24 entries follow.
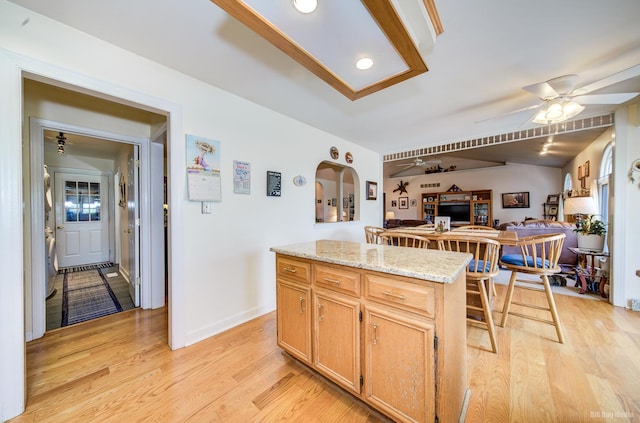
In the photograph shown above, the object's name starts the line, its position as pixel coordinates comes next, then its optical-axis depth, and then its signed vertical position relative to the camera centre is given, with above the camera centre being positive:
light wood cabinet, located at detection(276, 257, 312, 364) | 1.59 -0.68
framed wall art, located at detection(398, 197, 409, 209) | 10.15 +0.32
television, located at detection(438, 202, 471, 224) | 8.74 -0.07
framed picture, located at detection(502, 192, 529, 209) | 7.69 +0.29
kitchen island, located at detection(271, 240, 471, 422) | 1.08 -0.62
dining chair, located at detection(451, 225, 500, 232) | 3.14 -0.26
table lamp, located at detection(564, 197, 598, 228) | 3.25 +0.03
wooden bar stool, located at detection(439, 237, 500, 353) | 1.87 -0.54
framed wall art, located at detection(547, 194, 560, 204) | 7.02 +0.30
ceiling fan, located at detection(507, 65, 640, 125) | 1.80 +0.97
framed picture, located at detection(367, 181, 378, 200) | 4.54 +0.38
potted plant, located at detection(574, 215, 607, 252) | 3.08 -0.35
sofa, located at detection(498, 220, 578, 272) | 4.31 -0.44
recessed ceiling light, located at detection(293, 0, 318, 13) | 1.08 +0.94
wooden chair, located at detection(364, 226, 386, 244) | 2.84 -0.29
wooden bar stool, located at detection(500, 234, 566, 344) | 1.95 -0.51
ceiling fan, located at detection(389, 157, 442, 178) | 7.11 +1.60
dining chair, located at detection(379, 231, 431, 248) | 2.10 -0.25
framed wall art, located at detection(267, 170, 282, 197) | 2.70 +0.31
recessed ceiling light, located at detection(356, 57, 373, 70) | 1.46 +0.92
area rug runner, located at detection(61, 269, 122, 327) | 2.60 -1.11
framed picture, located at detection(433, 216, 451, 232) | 3.07 -0.19
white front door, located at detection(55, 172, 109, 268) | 4.72 -0.14
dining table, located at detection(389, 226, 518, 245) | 2.11 -0.27
